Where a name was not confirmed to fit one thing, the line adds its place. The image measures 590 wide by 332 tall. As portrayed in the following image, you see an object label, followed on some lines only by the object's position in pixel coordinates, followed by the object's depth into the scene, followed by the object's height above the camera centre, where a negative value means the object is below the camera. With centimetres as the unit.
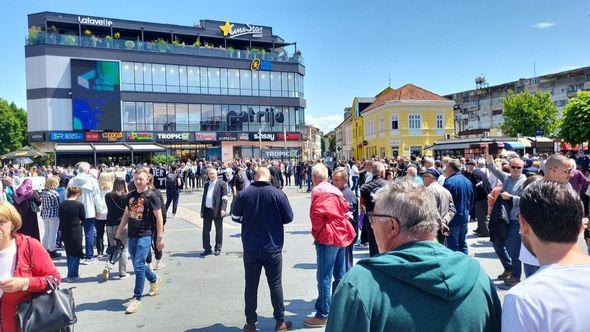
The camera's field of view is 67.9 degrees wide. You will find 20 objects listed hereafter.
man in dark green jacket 161 -50
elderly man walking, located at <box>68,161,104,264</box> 891 -57
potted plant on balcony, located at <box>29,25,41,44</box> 4344 +1382
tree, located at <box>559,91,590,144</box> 2333 +204
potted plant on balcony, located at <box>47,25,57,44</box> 4353 +1359
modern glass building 4378 +901
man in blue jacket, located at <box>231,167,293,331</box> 499 -84
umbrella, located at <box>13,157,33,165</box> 3699 +132
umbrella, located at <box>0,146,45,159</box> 3742 +190
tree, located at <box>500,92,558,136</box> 5619 +590
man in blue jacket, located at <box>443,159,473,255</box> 702 -77
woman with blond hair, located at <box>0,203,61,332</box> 345 -75
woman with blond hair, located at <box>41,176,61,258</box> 900 -74
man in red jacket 525 -82
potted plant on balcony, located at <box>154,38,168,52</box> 4762 +1373
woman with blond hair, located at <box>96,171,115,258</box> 891 -77
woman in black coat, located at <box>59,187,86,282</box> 759 -100
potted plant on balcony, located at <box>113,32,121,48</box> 4575 +1452
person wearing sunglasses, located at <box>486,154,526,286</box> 631 -109
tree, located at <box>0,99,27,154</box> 6813 +731
